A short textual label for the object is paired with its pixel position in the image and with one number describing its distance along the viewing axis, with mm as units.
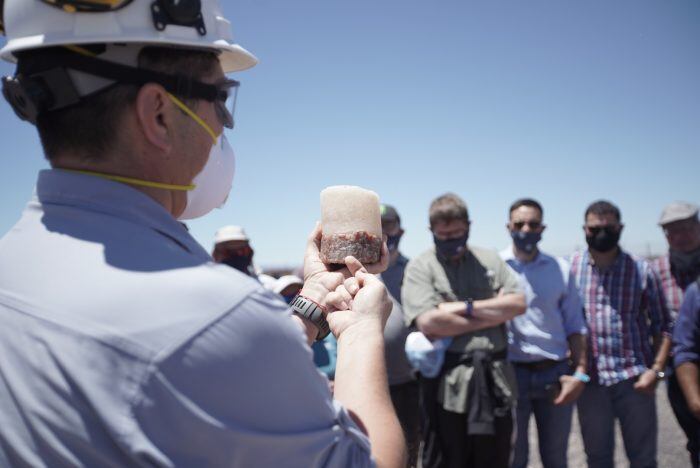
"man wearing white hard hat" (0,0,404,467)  910
